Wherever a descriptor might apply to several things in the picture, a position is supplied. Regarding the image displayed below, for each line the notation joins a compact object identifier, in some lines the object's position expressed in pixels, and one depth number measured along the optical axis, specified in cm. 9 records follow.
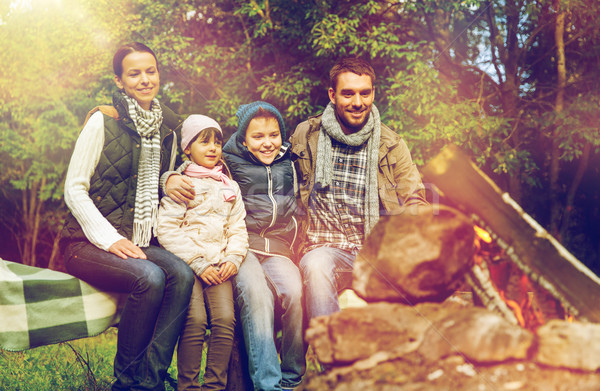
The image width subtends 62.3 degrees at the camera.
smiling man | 314
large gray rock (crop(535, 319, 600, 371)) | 170
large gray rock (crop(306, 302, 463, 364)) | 186
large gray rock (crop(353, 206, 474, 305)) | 195
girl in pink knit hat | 256
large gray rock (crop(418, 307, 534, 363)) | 175
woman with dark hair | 252
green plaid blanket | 259
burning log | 191
